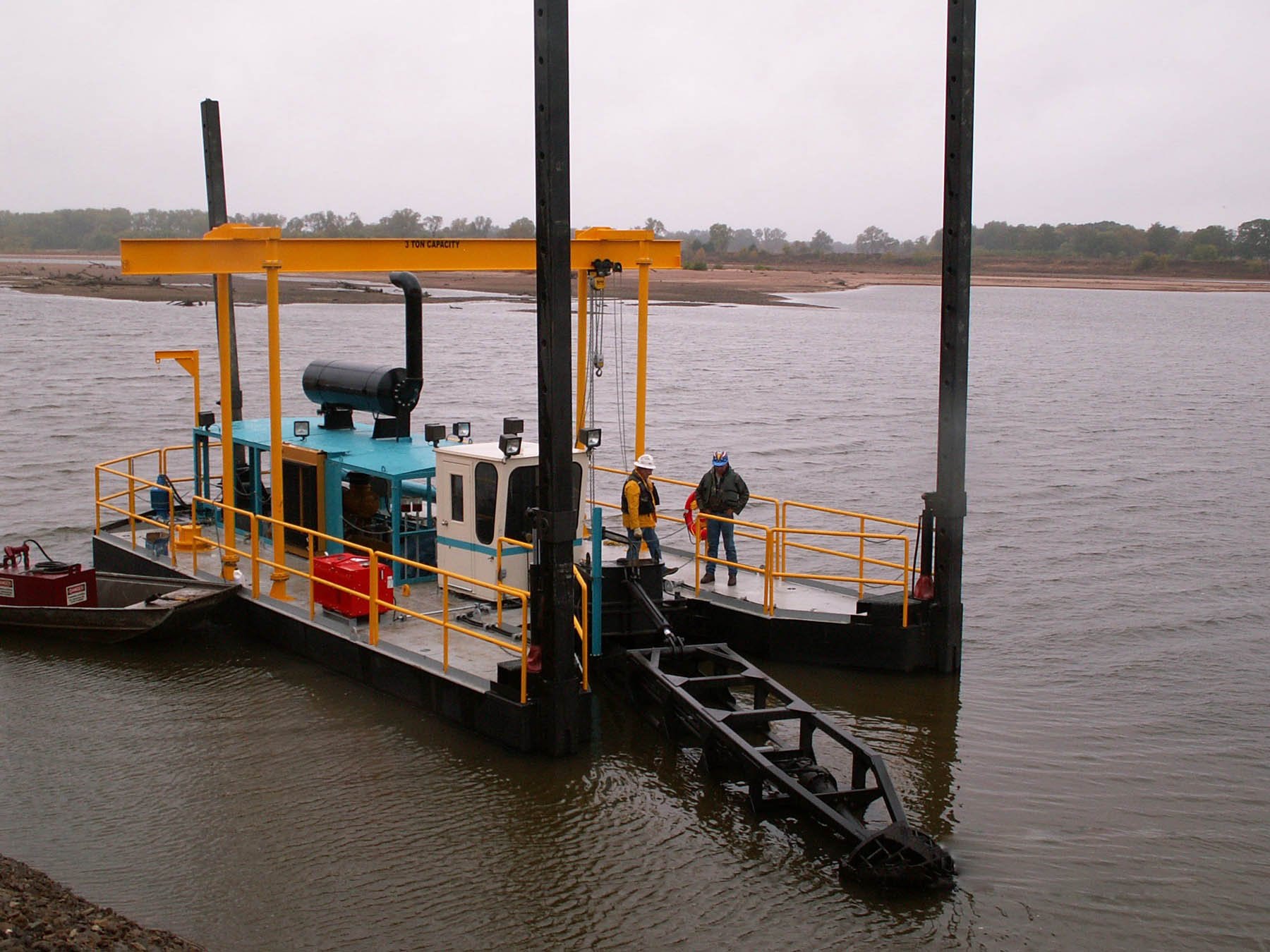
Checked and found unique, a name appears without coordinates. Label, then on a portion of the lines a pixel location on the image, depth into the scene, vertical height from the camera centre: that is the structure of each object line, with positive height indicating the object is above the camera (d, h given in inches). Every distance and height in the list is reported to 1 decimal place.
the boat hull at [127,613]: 553.9 -137.2
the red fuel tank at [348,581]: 510.0 -111.0
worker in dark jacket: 578.6 -86.7
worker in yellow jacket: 521.3 -84.6
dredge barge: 414.9 -109.4
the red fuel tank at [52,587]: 581.3 -129.5
